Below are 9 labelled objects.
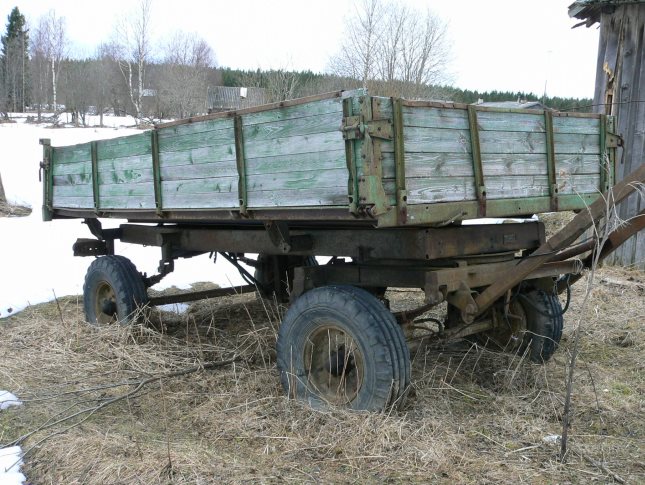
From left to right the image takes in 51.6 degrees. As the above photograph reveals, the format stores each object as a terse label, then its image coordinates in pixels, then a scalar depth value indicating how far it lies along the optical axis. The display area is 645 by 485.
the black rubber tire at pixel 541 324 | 4.77
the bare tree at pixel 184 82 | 34.06
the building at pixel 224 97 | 37.59
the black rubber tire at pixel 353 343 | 3.61
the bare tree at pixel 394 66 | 25.78
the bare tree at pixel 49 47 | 45.81
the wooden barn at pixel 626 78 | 8.32
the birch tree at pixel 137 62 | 36.41
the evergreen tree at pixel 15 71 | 45.75
